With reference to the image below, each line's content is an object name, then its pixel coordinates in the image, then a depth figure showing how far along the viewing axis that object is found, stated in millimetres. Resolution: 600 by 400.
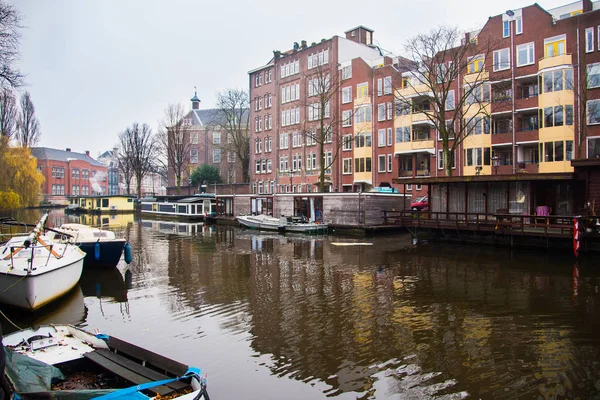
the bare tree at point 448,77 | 35250
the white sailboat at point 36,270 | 12688
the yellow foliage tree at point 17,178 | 49250
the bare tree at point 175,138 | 76125
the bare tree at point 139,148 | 84062
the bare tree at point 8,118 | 63781
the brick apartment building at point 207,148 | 84875
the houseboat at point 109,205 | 84375
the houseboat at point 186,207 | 59750
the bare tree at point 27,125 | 74875
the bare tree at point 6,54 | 18094
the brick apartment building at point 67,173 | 108938
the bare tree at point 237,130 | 74688
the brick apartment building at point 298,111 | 57934
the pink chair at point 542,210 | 27922
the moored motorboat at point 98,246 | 20969
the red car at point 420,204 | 41656
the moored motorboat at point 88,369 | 6031
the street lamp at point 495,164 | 42494
